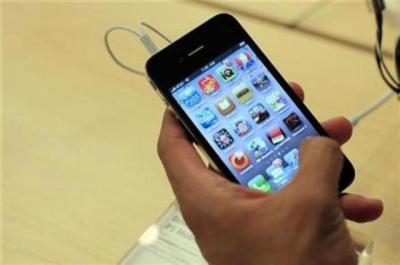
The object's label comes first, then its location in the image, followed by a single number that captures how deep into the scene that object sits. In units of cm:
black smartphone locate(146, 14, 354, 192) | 48
